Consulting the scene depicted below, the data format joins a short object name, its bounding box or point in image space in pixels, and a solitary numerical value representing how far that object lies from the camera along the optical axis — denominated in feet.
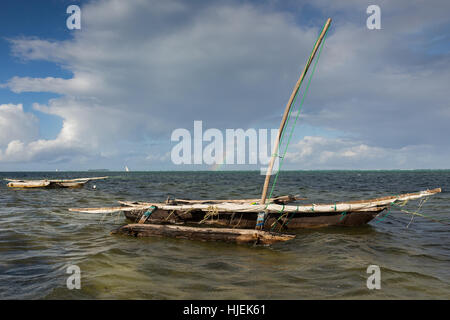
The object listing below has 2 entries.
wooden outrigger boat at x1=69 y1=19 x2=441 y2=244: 29.14
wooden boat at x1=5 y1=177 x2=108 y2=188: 106.42
